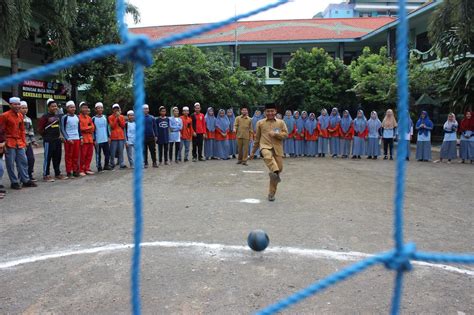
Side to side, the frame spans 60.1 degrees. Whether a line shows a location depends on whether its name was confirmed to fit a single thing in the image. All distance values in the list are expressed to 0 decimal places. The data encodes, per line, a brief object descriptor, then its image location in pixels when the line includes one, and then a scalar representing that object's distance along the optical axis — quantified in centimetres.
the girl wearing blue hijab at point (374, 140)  1343
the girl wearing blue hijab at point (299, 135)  1405
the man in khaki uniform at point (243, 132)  1219
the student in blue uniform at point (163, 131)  1145
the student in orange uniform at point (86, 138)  938
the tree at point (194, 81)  1983
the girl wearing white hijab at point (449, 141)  1194
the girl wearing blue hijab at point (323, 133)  1405
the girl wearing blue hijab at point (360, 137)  1361
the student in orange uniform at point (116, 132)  1048
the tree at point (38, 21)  1152
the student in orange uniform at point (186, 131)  1217
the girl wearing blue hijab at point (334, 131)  1396
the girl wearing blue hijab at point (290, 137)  1399
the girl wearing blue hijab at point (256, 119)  1338
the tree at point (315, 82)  2159
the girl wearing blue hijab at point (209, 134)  1304
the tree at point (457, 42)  1115
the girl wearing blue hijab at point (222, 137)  1319
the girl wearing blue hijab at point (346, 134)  1387
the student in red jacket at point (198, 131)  1253
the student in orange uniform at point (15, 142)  744
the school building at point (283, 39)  2678
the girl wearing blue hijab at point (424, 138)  1236
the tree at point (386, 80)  1742
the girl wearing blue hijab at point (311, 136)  1402
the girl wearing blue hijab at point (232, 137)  1353
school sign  1981
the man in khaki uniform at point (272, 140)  660
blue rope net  142
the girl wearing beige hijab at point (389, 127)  1288
